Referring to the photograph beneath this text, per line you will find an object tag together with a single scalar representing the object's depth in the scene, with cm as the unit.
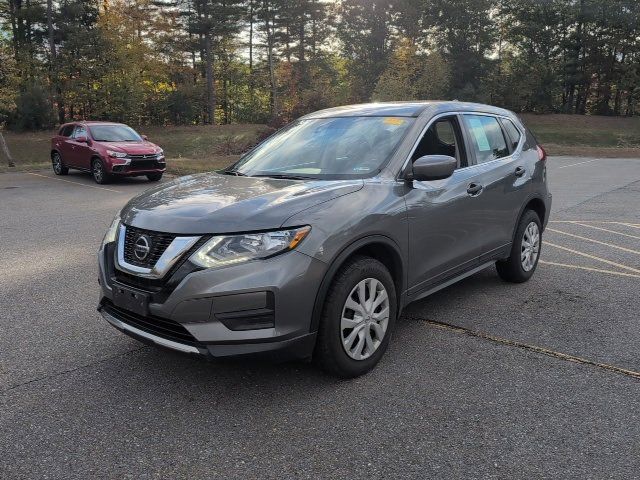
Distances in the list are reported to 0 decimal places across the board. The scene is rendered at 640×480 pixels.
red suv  1477
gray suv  300
